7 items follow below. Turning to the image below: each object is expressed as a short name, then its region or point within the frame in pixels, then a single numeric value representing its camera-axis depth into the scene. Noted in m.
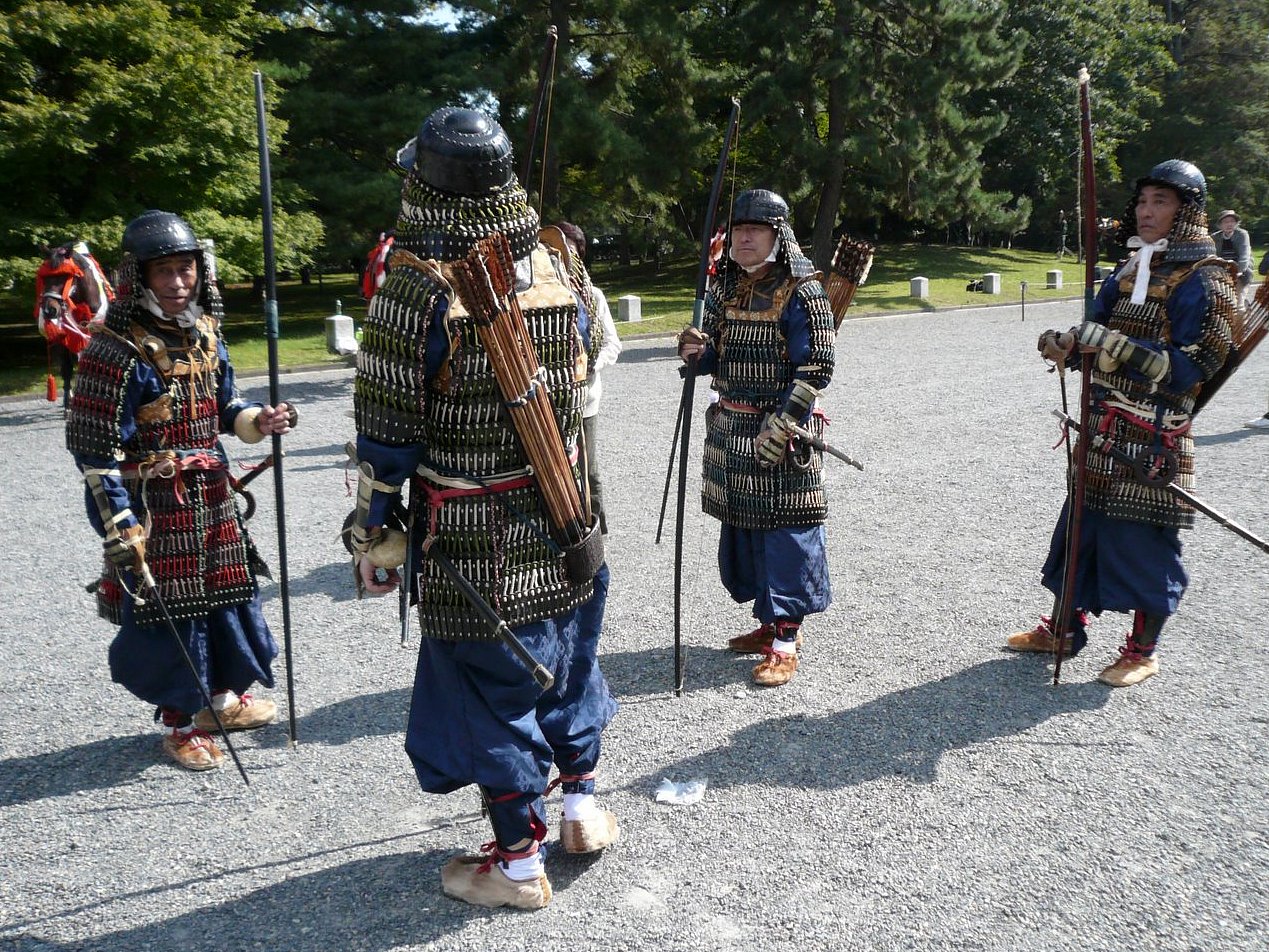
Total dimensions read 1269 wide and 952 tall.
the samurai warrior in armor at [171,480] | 3.20
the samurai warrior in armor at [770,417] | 3.98
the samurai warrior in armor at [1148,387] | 3.71
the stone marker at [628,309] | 17.05
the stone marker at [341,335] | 13.98
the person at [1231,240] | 9.20
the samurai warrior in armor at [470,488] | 2.43
